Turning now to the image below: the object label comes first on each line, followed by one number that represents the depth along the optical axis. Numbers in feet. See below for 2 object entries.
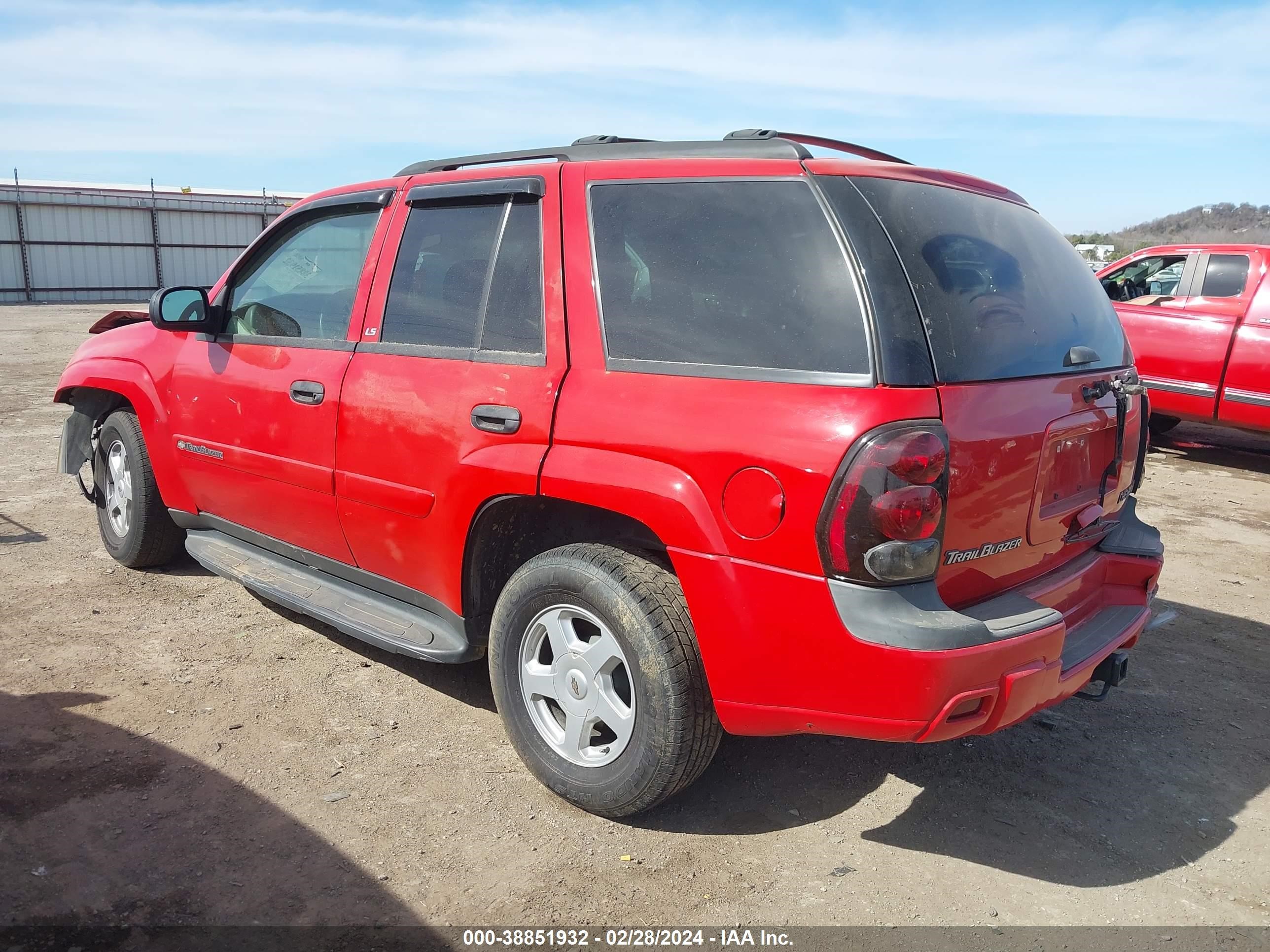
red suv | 8.16
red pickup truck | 26.89
